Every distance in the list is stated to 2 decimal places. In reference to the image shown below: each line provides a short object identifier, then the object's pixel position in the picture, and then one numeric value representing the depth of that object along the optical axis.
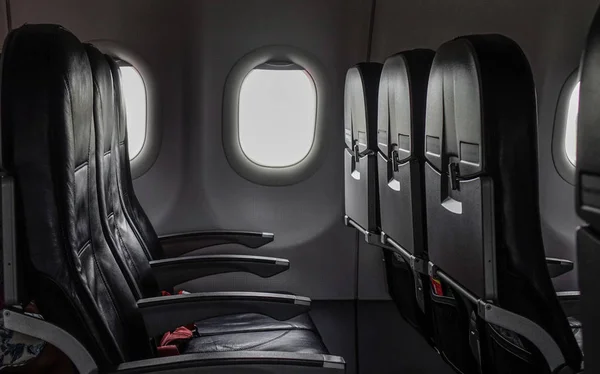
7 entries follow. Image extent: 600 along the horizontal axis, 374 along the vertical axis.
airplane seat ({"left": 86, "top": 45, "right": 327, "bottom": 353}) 2.32
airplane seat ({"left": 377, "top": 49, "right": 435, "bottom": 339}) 2.50
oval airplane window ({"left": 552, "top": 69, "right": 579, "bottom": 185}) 4.53
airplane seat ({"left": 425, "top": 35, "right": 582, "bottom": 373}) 1.83
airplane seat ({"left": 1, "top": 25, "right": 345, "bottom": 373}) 1.75
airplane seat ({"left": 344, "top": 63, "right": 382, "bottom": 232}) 3.13
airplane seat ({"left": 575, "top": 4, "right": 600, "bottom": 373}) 1.04
